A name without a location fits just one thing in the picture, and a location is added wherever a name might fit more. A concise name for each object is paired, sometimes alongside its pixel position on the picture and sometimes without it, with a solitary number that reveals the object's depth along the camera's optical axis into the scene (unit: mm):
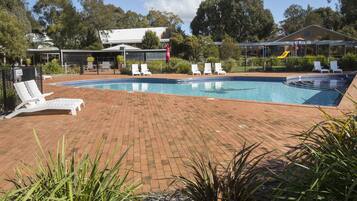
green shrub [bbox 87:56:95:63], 29947
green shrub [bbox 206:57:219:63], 26094
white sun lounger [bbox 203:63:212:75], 23075
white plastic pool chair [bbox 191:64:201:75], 22797
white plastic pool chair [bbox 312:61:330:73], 23472
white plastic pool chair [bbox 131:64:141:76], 23453
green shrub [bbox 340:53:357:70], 24141
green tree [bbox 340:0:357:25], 31278
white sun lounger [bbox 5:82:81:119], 7902
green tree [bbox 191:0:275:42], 57031
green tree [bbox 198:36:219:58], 30172
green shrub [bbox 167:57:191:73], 24619
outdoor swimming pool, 14251
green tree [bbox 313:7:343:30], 57000
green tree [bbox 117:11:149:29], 63688
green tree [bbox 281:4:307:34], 79000
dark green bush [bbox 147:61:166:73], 25359
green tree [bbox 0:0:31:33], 24344
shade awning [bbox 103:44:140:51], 28938
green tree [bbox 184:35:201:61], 30891
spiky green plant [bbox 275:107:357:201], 2178
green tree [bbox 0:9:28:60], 16453
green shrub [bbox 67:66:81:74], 26359
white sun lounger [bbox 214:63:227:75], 22969
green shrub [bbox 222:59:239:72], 25266
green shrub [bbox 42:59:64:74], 24722
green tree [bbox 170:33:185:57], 33062
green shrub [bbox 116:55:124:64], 30344
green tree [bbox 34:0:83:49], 39281
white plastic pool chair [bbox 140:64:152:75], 23581
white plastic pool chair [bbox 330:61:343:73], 22534
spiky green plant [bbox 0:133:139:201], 2227
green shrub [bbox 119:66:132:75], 24562
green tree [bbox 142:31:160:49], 41625
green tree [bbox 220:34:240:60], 30094
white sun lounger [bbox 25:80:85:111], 8365
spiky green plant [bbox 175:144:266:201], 2742
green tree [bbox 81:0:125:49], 40375
